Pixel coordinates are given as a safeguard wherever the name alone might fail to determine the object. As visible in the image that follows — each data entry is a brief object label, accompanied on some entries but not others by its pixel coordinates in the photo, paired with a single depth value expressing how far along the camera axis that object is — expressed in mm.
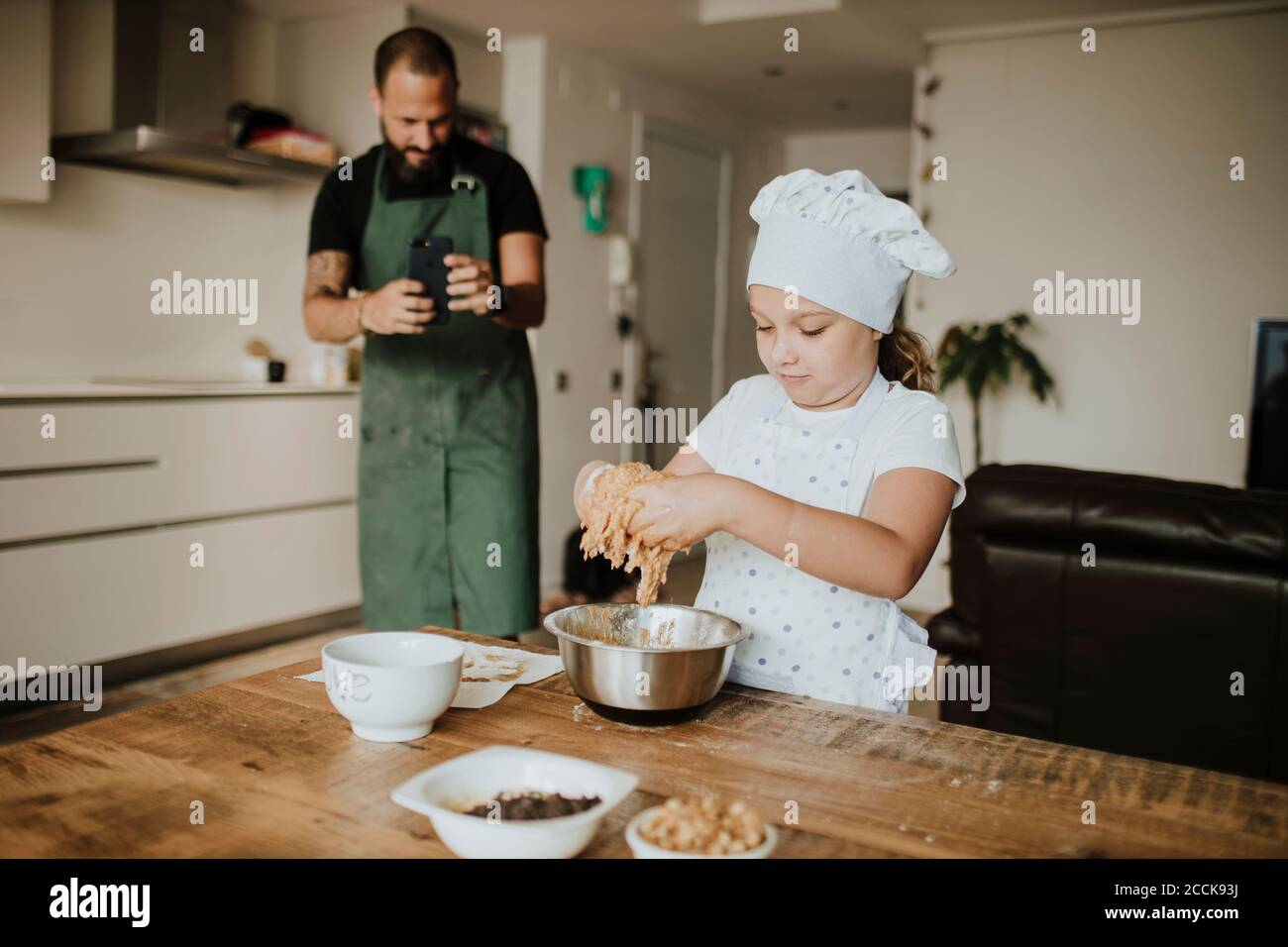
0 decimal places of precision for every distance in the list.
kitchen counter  3246
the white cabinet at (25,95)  3422
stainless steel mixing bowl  1087
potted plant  4816
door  6074
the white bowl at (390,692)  1033
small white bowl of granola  787
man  2363
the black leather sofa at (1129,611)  1963
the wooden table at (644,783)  867
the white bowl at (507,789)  789
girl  1337
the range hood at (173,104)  3764
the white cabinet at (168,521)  3299
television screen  4168
